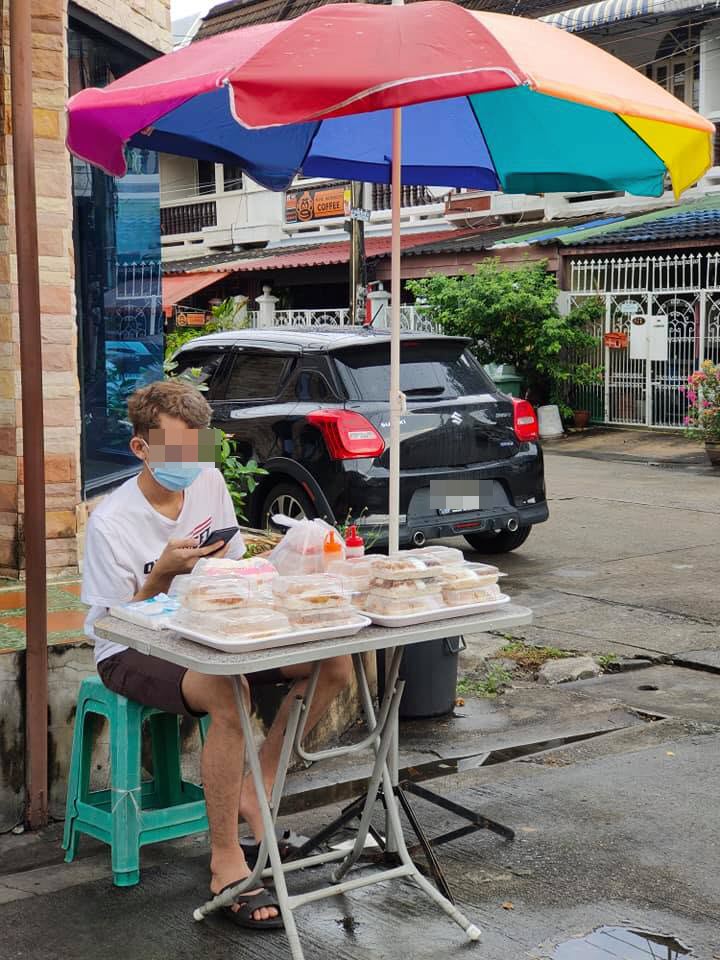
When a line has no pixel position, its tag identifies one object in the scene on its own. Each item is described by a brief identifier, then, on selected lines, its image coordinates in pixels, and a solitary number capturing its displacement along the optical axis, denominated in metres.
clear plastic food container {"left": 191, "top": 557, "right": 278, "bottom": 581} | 3.60
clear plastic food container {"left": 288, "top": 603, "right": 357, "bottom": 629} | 3.45
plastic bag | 3.83
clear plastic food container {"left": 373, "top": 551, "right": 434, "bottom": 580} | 3.64
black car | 8.01
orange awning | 25.21
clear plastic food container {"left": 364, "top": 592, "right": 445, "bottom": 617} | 3.61
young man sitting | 3.70
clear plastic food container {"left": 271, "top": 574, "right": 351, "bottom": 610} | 3.48
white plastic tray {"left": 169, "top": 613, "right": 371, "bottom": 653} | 3.30
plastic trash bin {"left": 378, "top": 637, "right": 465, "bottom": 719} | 5.72
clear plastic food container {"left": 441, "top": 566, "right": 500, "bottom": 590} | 3.75
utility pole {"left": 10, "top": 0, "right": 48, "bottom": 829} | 4.24
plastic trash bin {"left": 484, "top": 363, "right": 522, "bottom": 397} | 19.06
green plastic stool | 3.96
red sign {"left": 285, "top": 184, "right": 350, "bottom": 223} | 26.72
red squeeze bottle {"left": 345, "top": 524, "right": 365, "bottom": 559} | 4.03
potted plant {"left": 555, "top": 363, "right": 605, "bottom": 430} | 18.77
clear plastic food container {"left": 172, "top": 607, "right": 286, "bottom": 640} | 3.35
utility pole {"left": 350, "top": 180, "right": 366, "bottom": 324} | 15.04
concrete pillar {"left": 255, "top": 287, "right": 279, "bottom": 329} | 25.69
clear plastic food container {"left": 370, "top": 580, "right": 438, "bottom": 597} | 3.63
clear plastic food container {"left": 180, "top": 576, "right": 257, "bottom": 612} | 3.46
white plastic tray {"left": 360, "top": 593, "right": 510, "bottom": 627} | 3.58
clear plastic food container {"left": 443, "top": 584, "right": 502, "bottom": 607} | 3.74
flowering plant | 14.99
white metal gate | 17.55
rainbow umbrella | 3.32
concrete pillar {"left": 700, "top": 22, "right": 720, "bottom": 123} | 20.80
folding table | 3.32
